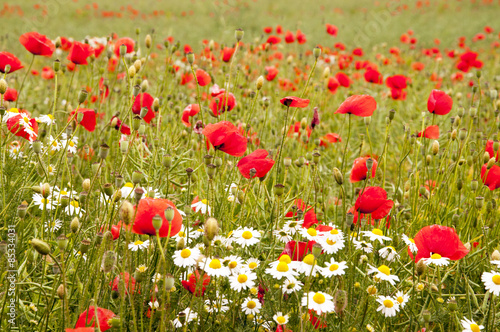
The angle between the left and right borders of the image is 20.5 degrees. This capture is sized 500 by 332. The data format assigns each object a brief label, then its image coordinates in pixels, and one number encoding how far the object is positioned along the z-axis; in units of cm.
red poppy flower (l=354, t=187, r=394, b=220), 215
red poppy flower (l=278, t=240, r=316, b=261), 213
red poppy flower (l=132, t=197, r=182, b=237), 198
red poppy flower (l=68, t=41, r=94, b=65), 256
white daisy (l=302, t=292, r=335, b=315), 202
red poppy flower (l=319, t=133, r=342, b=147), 278
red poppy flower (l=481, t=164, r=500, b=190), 235
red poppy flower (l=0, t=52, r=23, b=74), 239
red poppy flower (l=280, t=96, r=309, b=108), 222
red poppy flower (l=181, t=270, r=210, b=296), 209
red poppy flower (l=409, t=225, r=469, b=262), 211
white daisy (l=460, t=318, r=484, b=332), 202
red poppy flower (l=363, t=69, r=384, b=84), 311
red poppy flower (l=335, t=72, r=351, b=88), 315
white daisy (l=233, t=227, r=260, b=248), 213
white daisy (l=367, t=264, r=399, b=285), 208
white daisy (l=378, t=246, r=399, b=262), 217
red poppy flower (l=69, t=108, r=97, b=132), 236
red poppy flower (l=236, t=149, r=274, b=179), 217
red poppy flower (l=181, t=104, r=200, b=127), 253
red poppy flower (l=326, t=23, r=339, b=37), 454
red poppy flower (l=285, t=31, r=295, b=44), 398
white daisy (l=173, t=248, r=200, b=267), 206
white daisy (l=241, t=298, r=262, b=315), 210
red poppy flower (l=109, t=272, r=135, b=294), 209
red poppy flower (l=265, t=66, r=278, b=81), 304
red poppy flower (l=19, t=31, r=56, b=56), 252
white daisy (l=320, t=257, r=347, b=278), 207
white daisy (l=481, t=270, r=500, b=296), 205
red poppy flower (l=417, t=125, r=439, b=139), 241
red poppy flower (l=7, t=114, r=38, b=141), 225
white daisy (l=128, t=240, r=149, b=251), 212
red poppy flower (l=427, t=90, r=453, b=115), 242
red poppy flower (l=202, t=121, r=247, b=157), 216
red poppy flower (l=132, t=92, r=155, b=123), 246
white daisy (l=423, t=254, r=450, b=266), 208
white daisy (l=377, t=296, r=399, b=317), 206
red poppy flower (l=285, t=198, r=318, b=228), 221
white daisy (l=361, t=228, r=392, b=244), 216
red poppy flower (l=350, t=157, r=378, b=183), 227
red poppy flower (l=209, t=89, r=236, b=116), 244
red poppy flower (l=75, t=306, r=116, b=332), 196
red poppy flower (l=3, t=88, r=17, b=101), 250
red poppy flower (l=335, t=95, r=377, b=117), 224
